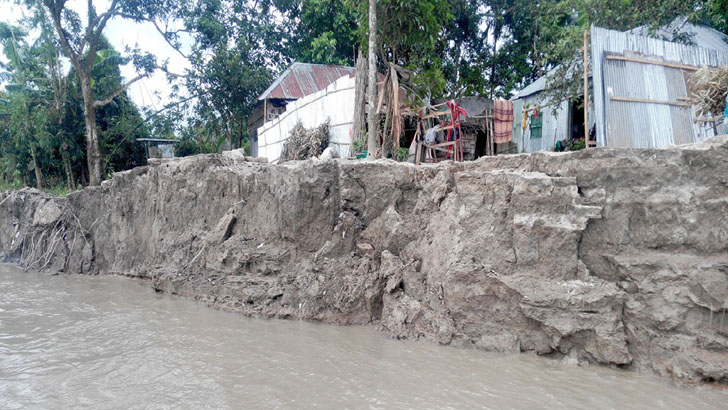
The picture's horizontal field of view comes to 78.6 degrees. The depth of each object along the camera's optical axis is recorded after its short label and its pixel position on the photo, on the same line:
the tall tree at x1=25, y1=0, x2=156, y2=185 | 13.99
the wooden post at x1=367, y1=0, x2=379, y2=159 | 7.32
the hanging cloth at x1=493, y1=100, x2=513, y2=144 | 11.22
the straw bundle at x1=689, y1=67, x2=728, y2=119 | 5.10
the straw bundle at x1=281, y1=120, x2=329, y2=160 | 10.58
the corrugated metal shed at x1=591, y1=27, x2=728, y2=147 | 6.45
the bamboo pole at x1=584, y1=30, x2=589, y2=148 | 6.85
